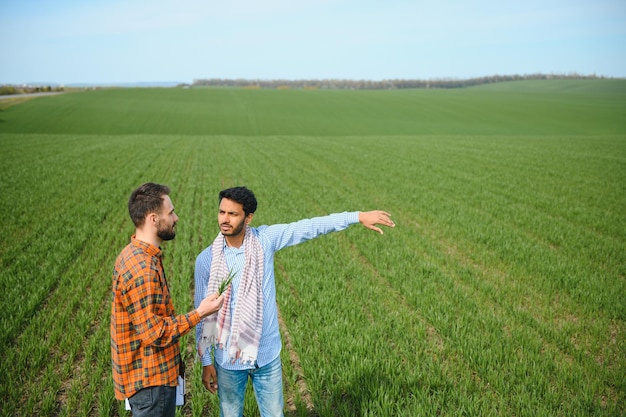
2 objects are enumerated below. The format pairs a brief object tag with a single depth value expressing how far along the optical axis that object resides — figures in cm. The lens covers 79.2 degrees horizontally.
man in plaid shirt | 235
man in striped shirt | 277
